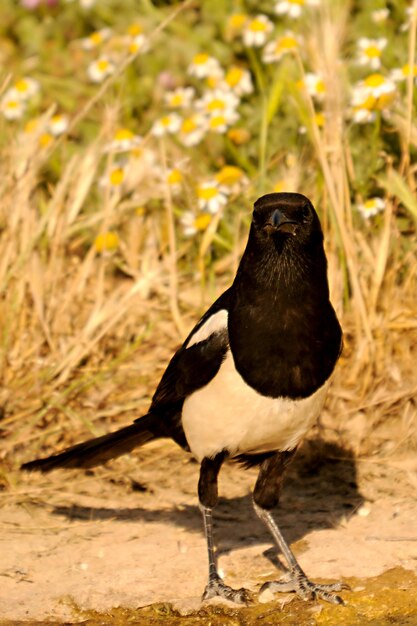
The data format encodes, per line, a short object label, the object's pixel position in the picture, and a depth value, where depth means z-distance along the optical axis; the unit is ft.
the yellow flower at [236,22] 46.01
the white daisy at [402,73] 35.68
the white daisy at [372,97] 35.45
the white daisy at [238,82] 42.06
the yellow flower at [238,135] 42.39
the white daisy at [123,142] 40.48
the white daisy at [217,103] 40.32
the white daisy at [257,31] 43.60
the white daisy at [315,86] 37.83
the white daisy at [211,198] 37.76
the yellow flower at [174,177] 39.04
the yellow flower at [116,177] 39.55
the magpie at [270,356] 24.97
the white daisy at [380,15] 41.14
